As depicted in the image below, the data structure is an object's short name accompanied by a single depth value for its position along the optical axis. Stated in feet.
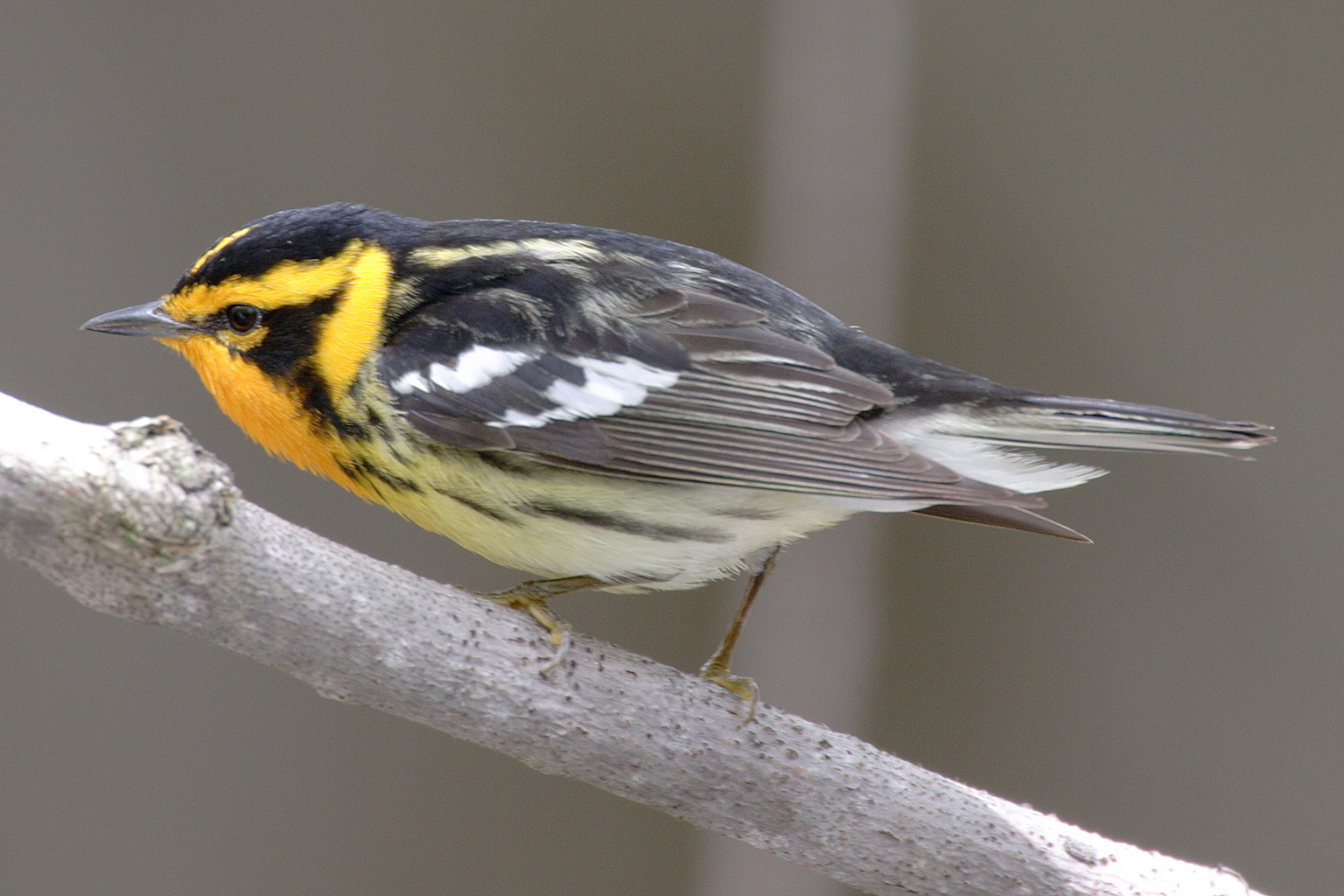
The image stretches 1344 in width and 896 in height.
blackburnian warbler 7.65
